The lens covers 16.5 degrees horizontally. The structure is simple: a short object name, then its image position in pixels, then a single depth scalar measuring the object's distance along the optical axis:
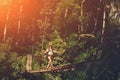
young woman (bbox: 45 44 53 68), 26.94
